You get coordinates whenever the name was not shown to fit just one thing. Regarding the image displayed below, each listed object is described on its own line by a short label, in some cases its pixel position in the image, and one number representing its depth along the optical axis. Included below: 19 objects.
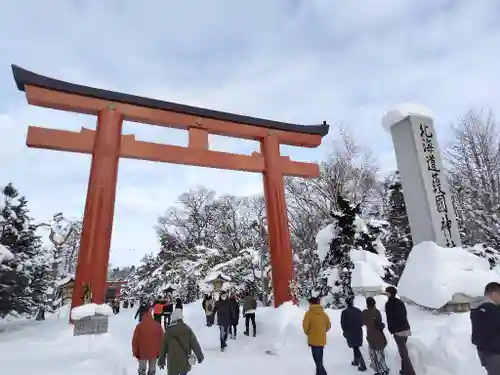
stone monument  9.51
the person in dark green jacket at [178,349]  4.64
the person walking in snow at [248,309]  11.20
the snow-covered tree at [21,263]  14.10
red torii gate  10.63
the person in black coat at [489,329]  3.85
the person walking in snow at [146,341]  5.74
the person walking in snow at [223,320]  9.83
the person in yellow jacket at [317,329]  5.93
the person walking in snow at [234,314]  10.53
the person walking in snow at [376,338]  6.04
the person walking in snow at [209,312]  14.37
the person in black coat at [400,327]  5.67
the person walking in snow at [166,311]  13.41
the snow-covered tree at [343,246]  13.60
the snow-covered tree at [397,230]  21.28
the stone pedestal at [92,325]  8.44
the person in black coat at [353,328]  6.56
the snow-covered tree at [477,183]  16.25
